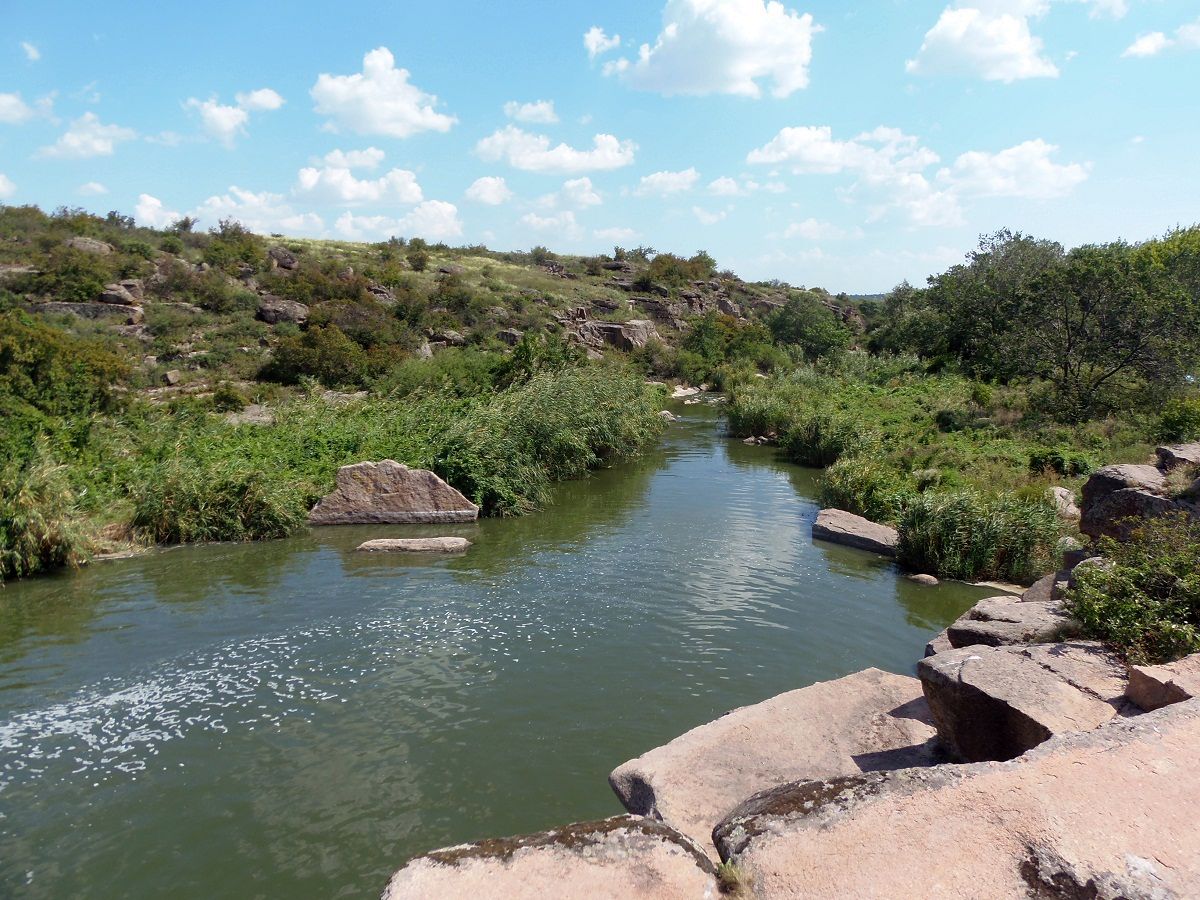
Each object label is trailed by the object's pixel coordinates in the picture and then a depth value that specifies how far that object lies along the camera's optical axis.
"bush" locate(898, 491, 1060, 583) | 14.68
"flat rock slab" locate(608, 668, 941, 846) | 6.25
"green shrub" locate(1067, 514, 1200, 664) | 7.10
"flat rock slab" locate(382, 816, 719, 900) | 4.29
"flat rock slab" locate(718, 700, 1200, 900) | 4.23
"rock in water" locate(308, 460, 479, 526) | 17.88
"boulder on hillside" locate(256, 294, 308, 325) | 41.03
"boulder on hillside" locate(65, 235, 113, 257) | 43.16
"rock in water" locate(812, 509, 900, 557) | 16.61
